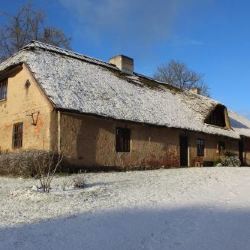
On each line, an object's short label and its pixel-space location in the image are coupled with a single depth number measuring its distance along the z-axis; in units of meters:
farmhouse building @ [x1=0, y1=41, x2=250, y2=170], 11.65
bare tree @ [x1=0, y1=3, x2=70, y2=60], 24.08
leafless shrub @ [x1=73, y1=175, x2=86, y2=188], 7.25
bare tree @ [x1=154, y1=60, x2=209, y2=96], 34.08
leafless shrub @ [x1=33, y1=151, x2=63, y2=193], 9.78
